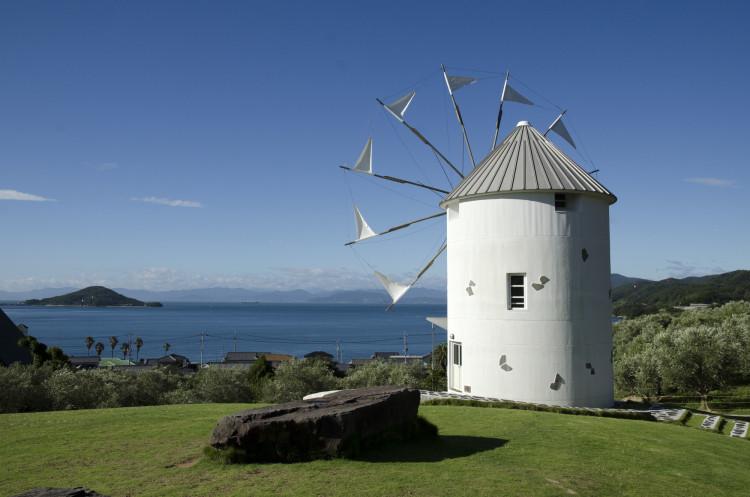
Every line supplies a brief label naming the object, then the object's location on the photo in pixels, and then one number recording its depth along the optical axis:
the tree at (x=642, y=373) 38.12
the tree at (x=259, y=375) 37.16
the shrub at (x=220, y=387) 34.12
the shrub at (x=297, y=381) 35.69
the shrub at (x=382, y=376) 41.72
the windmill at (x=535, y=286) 20.33
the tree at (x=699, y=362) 35.62
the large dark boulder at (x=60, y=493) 6.18
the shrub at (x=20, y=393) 23.11
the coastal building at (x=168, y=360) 95.62
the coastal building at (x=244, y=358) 99.88
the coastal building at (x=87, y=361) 88.44
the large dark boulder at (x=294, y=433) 10.12
